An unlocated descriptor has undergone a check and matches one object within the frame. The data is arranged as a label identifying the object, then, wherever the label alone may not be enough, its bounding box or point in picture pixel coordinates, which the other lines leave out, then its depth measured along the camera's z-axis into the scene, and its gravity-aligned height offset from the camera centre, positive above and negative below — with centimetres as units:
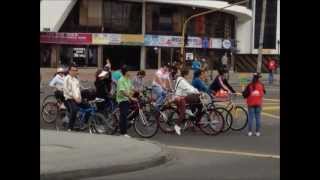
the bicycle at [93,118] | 1521 -107
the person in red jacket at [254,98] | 1568 -58
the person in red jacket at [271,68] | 4269 +34
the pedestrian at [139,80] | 2239 -26
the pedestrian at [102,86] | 1550 -34
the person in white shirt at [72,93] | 1524 -48
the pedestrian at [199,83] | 1706 -27
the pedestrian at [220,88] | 1736 -39
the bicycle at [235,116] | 1644 -108
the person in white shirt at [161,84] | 1726 -33
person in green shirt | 1476 -57
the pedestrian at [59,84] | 1691 -33
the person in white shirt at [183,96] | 1567 -55
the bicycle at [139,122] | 1508 -113
